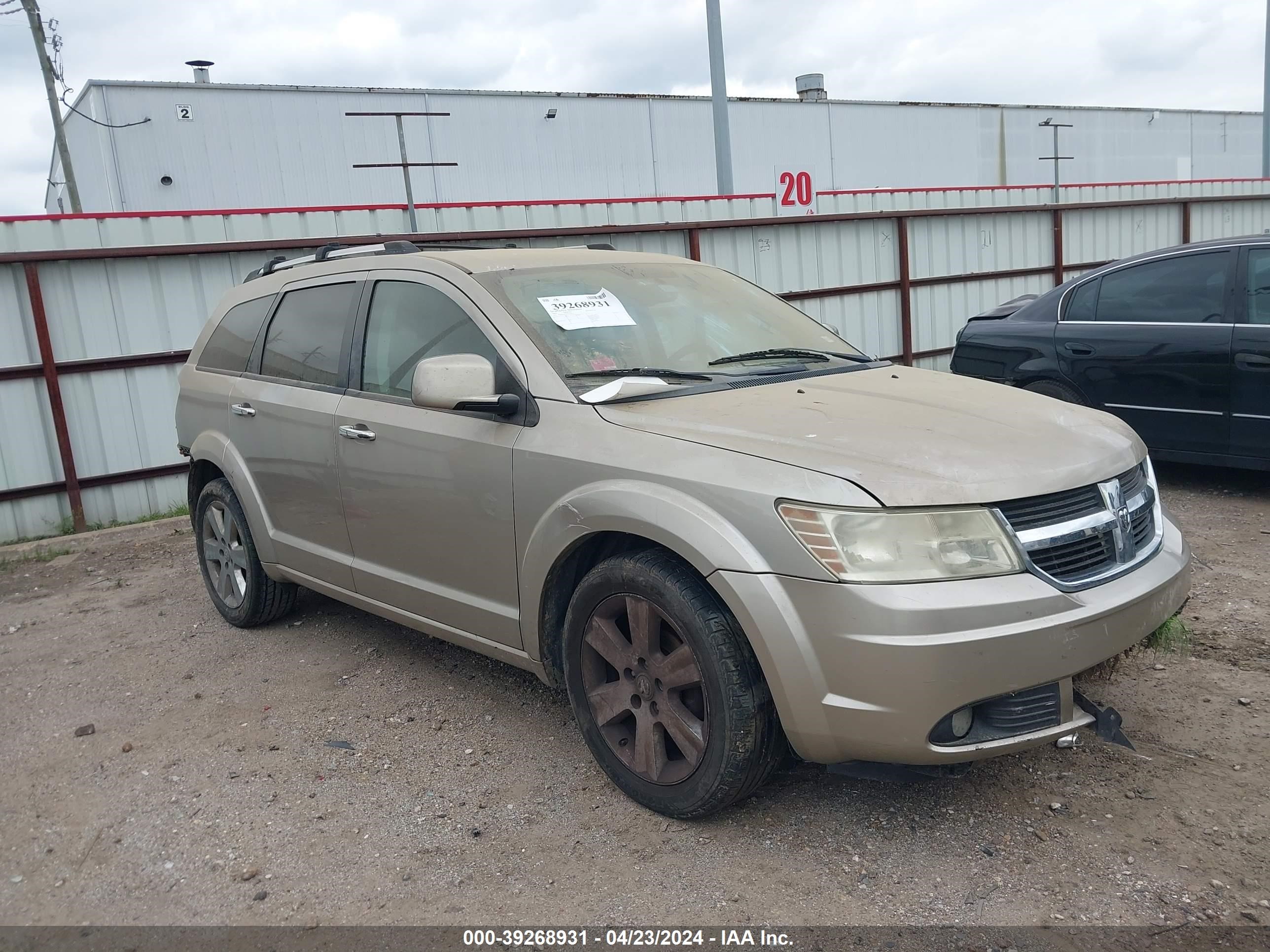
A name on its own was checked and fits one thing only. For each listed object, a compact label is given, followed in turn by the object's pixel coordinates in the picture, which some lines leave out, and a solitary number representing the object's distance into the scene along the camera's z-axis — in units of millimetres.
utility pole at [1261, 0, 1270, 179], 20359
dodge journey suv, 2598
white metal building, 23281
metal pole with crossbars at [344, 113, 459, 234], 9164
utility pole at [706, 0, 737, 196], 12859
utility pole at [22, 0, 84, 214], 22906
